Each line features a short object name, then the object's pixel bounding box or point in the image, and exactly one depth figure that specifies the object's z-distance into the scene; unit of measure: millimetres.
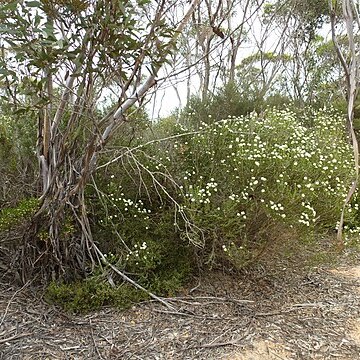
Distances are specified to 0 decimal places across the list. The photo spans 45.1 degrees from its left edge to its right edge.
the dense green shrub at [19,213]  2631
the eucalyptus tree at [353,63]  2926
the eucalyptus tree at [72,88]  1812
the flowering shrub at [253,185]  2742
